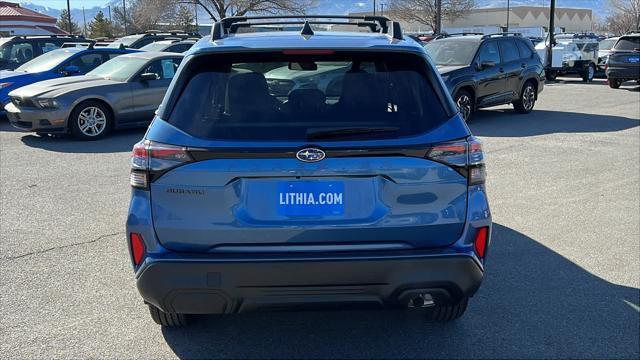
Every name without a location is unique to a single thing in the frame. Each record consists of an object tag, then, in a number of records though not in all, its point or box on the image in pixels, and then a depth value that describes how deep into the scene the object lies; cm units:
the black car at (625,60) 2006
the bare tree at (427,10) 8156
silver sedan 1084
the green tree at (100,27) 6664
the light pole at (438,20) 4872
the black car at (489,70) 1313
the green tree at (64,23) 7609
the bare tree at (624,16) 7700
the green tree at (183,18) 5281
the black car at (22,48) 1589
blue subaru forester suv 304
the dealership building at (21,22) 5662
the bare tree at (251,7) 4625
